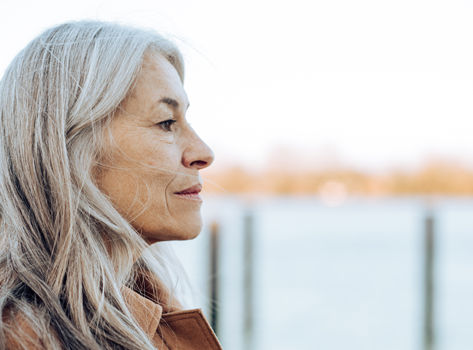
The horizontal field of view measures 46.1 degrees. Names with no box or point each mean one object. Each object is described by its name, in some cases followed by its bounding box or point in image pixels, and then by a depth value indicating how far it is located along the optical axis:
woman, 1.25
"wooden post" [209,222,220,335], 6.41
